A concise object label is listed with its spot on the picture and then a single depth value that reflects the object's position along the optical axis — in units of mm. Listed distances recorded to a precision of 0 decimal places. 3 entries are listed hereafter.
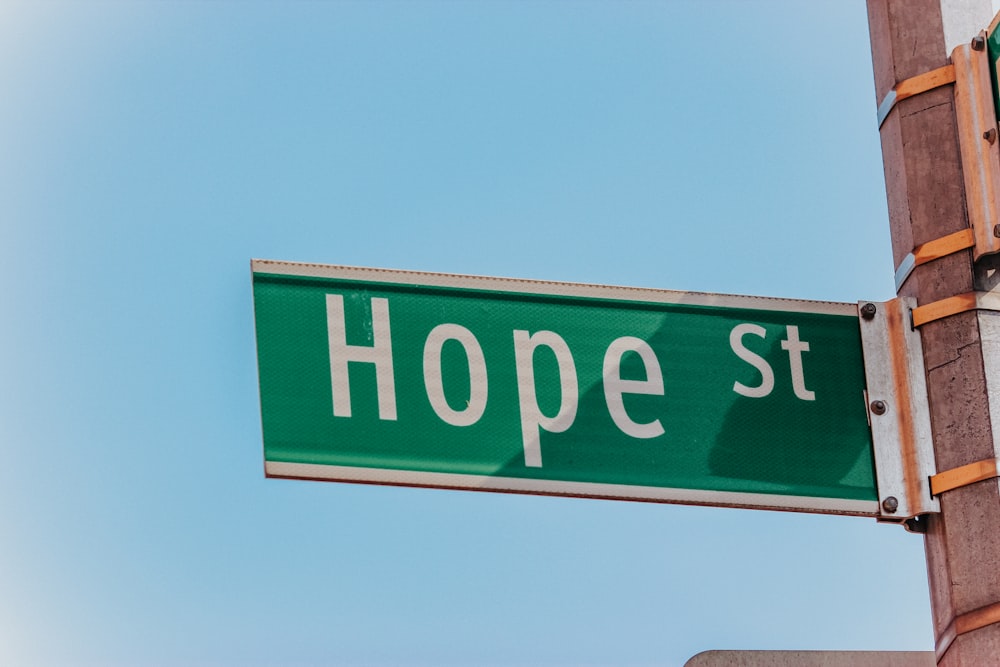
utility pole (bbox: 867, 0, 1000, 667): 7147
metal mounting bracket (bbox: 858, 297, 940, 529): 7500
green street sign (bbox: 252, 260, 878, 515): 7299
